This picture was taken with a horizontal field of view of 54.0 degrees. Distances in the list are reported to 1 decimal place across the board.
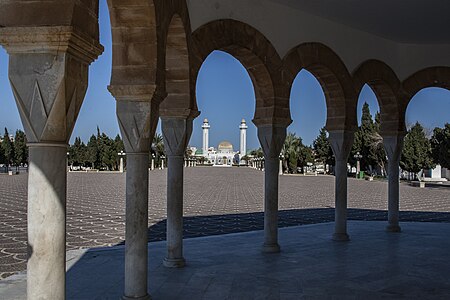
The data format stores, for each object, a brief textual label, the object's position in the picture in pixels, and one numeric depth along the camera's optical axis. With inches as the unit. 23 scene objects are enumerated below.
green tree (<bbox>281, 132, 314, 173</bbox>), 2124.0
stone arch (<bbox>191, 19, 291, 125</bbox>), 272.8
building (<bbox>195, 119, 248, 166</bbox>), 5226.4
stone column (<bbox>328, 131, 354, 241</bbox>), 347.3
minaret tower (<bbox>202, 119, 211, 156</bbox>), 5361.2
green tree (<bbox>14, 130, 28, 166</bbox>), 1939.8
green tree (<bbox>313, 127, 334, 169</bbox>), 2084.2
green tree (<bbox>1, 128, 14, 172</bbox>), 1878.7
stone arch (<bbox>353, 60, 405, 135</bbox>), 376.8
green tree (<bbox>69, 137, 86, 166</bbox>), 2258.9
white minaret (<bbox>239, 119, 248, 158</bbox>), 5365.2
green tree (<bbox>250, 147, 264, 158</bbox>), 3043.8
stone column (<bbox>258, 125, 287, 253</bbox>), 302.8
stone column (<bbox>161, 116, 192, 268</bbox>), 249.9
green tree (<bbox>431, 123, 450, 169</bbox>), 1264.8
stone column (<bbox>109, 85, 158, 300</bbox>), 179.0
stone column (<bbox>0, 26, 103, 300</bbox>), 109.6
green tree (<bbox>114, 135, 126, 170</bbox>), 2186.5
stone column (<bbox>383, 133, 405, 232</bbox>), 395.2
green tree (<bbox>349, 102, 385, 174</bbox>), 1667.1
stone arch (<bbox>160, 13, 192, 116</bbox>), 241.8
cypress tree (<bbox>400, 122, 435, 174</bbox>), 1448.1
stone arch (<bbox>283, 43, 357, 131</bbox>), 333.1
